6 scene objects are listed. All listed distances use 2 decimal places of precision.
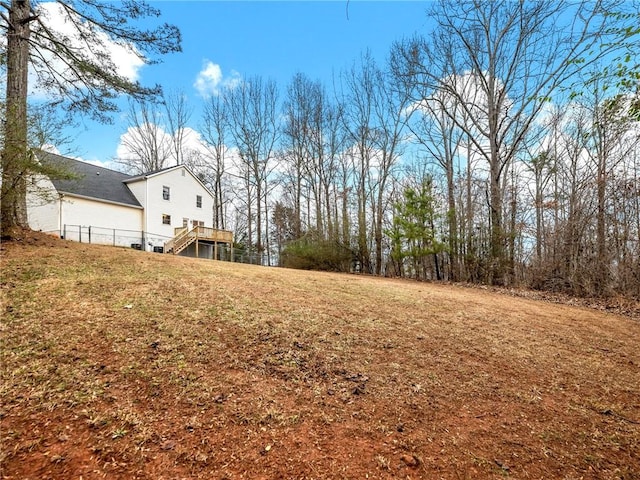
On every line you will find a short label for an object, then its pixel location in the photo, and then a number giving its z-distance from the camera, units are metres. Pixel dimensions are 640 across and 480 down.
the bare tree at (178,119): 22.25
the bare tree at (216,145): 20.55
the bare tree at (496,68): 9.62
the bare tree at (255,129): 19.25
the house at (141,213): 14.20
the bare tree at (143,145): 22.41
